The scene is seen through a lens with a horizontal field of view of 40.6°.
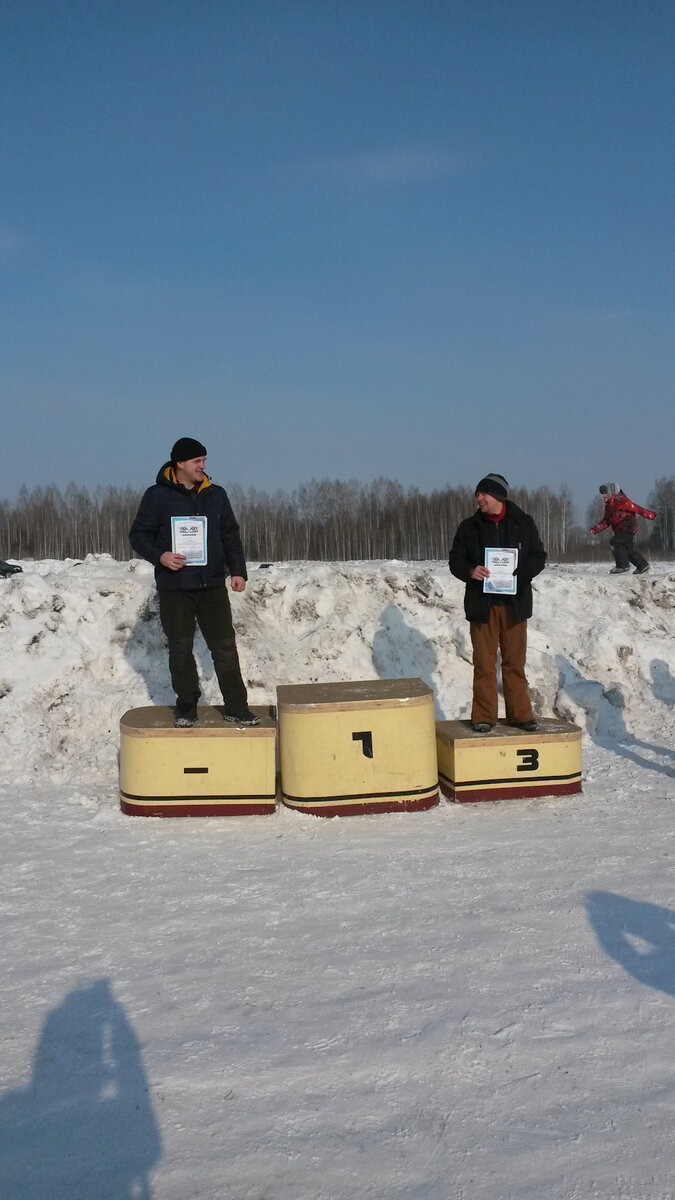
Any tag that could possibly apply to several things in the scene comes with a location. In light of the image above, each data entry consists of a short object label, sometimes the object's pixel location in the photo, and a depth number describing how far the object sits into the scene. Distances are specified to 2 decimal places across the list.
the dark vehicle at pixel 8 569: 10.68
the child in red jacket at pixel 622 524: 12.95
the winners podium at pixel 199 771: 6.52
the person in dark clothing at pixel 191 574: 6.83
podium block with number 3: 6.80
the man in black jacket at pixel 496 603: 7.27
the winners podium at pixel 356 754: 6.48
